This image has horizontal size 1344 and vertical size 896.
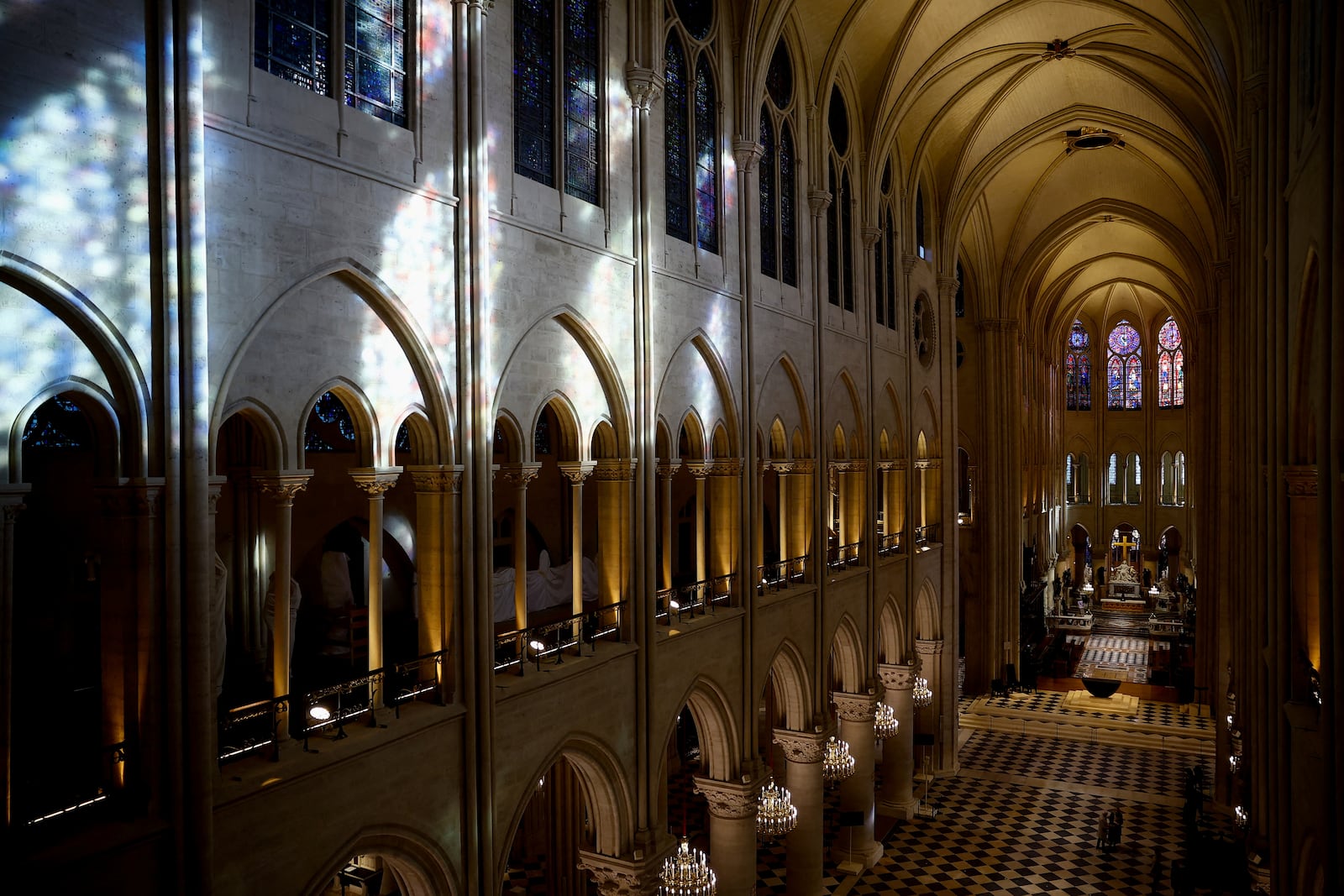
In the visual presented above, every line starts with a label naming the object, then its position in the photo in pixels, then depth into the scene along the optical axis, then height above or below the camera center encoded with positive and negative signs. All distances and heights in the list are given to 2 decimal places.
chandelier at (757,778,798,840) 15.41 -5.98
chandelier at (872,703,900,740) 20.73 -6.10
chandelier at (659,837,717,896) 12.51 -5.70
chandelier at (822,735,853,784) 18.22 -6.09
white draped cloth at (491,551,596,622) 15.40 -2.47
